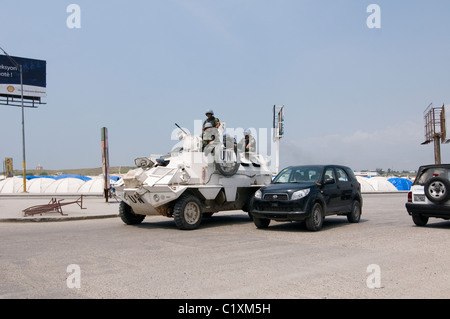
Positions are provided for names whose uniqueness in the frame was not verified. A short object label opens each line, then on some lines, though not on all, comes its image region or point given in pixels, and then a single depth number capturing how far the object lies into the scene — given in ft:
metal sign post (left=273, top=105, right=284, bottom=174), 116.88
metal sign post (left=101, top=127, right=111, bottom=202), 68.74
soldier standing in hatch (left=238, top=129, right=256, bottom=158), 48.06
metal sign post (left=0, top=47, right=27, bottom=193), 105.70
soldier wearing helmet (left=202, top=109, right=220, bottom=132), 45.11
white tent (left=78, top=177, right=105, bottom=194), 126.11
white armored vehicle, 38.04
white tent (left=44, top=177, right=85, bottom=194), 126.31
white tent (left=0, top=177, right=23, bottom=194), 126.82
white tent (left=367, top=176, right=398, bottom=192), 134.72
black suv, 35.60
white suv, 36.73
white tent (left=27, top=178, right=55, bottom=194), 126.72
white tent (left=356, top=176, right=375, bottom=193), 133.52
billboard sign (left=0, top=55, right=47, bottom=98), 157.79
